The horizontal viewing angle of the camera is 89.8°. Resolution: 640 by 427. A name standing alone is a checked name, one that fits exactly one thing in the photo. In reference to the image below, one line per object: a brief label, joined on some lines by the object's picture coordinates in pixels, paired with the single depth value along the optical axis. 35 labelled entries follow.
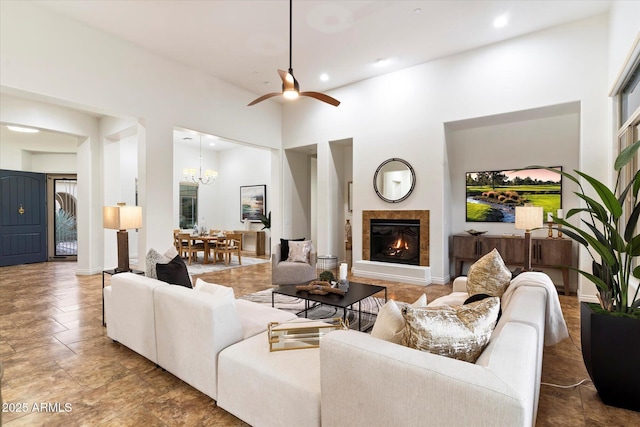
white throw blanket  2.26
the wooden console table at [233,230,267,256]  9.19
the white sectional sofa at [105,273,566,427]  1.09
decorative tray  1.98
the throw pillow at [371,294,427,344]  1.50
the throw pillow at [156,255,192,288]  2.71
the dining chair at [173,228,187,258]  7.67
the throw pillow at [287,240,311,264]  5.17
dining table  7.41
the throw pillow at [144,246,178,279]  2.88
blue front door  7.34
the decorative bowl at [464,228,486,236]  5.50
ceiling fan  3.35
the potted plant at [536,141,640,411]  1.97
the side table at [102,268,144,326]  3.38
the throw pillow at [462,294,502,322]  2.06
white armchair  5.00
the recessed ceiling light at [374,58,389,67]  5.45
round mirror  5.86
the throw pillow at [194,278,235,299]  2.18
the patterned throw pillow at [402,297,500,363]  1.33
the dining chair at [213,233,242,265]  7.41
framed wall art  9.59
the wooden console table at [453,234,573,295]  4.78
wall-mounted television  5.16
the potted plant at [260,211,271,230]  9.01
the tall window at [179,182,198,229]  9.85
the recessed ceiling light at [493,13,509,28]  4.27
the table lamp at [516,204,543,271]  3.90
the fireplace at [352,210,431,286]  5.67
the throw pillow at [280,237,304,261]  5.28
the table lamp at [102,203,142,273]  3.54
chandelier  8.47
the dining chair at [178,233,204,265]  7.45
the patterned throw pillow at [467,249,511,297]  2.58
